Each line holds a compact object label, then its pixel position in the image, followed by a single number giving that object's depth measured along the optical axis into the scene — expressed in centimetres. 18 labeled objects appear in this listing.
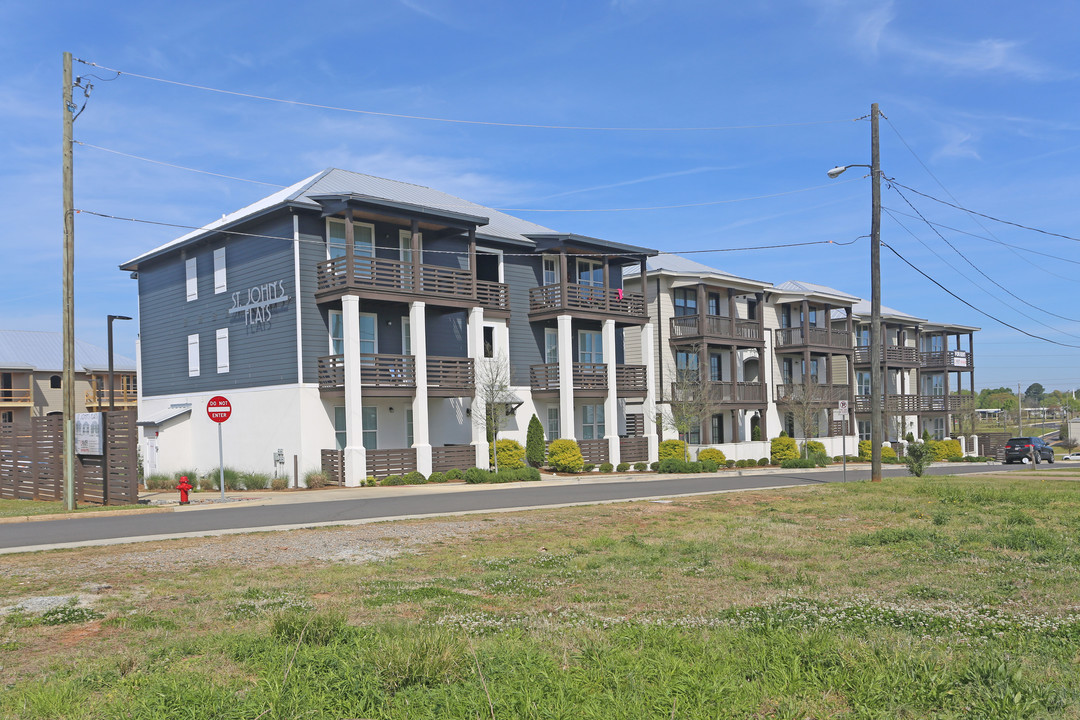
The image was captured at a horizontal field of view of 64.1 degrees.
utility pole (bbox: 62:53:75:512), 2172
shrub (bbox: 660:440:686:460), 4112
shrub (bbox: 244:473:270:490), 3042
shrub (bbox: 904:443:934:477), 2812
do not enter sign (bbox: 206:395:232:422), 2386
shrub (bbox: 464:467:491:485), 2975
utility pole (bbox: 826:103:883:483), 2692
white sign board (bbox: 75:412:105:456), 2239
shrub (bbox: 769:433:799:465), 4738
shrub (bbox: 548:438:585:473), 3562
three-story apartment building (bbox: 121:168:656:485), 3117
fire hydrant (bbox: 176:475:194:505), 2331
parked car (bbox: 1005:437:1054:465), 5159
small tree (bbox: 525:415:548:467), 3681
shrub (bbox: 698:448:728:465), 4250
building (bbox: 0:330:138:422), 5684
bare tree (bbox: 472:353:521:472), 3366
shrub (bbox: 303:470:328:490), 2975
